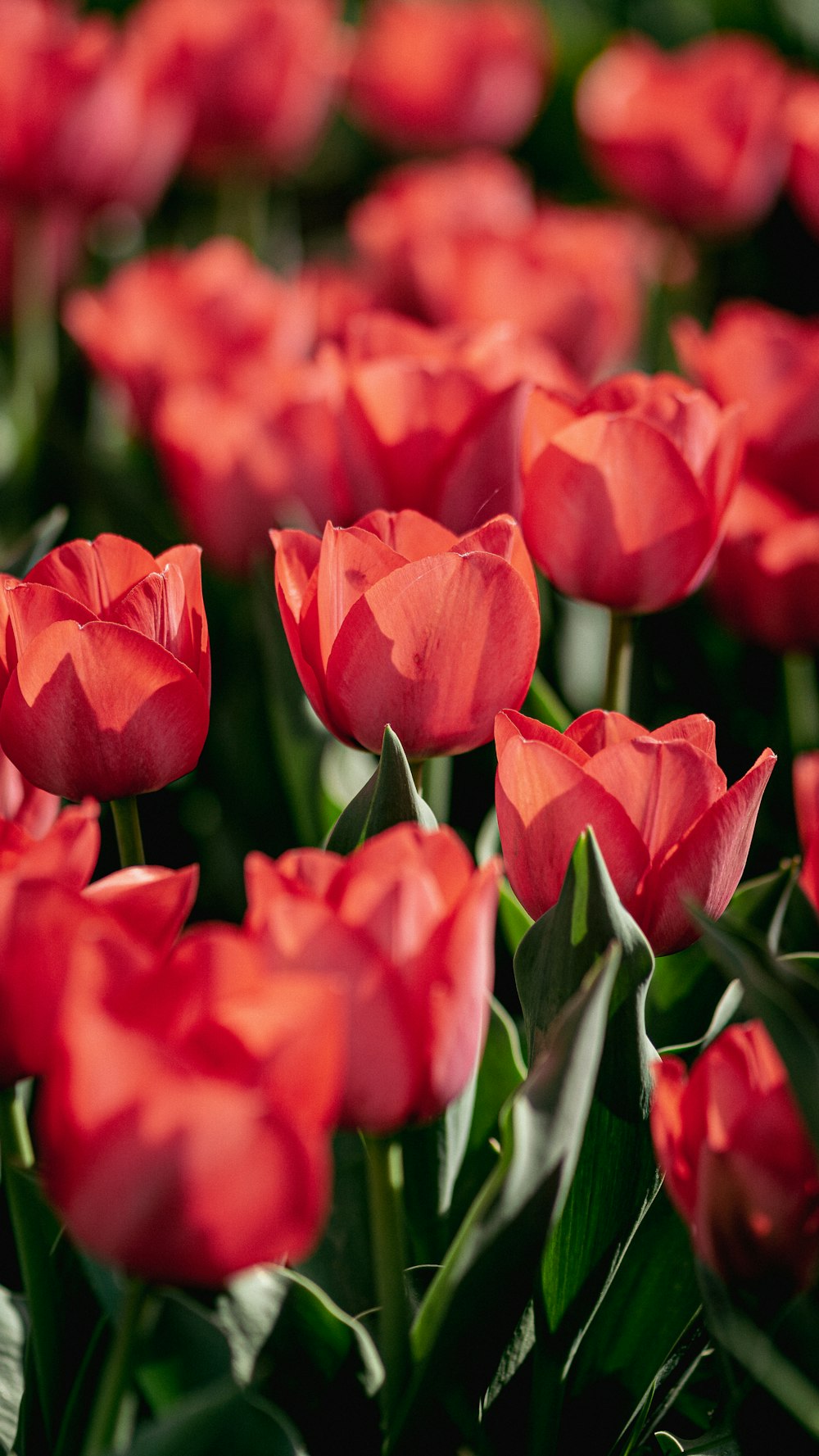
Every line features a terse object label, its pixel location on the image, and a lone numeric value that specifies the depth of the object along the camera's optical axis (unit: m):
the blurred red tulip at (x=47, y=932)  1.17
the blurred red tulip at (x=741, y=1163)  1.18
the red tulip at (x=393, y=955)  1.16
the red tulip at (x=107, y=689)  1.25
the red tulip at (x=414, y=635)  1.26
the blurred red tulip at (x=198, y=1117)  1.13
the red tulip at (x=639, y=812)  1.23
